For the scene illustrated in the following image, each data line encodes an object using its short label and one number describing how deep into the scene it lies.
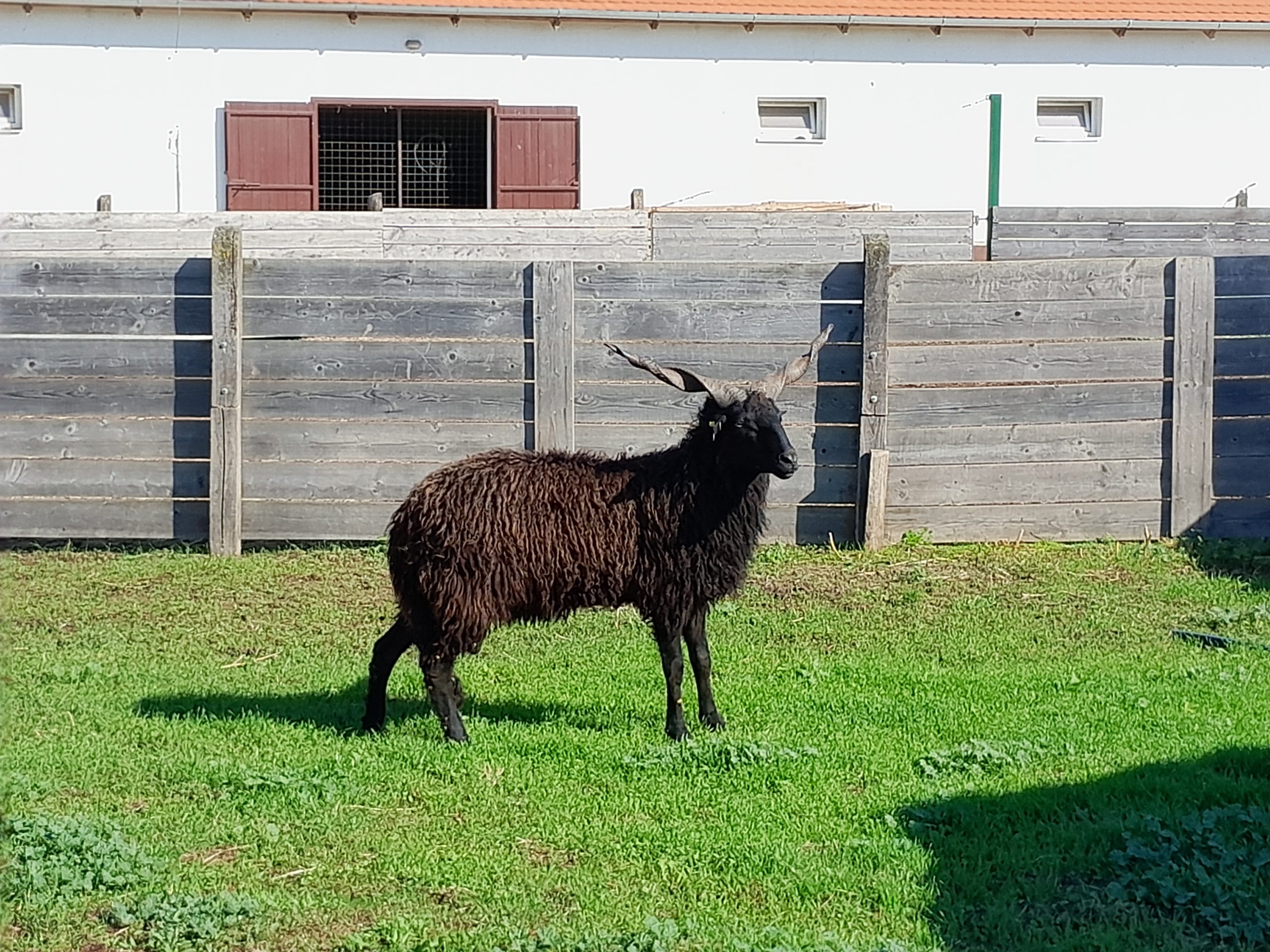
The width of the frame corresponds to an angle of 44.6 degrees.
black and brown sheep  7.14
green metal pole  20.55
